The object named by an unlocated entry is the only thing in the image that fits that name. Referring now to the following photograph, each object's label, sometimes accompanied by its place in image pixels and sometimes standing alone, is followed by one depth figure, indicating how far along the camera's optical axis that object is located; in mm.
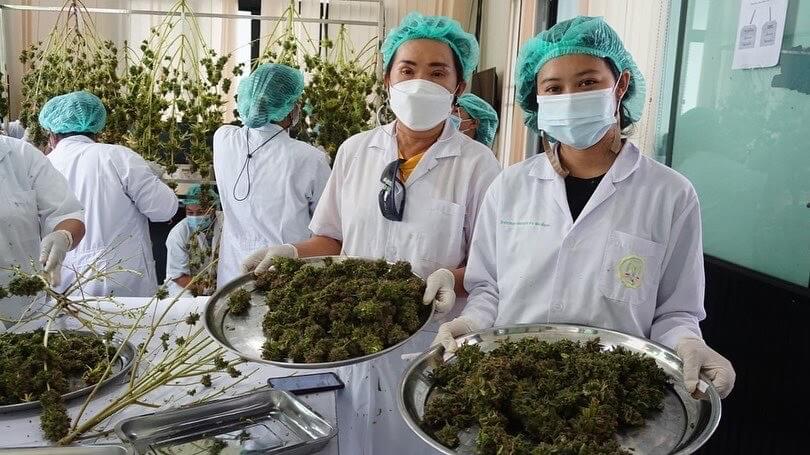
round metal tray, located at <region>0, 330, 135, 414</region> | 1170
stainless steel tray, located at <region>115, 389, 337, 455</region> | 1105
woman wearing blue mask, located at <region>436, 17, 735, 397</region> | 1367
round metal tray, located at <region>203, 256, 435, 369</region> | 1189
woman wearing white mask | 1709
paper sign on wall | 1806
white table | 1131
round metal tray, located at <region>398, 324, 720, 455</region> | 954
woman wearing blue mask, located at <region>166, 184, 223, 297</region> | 3010
